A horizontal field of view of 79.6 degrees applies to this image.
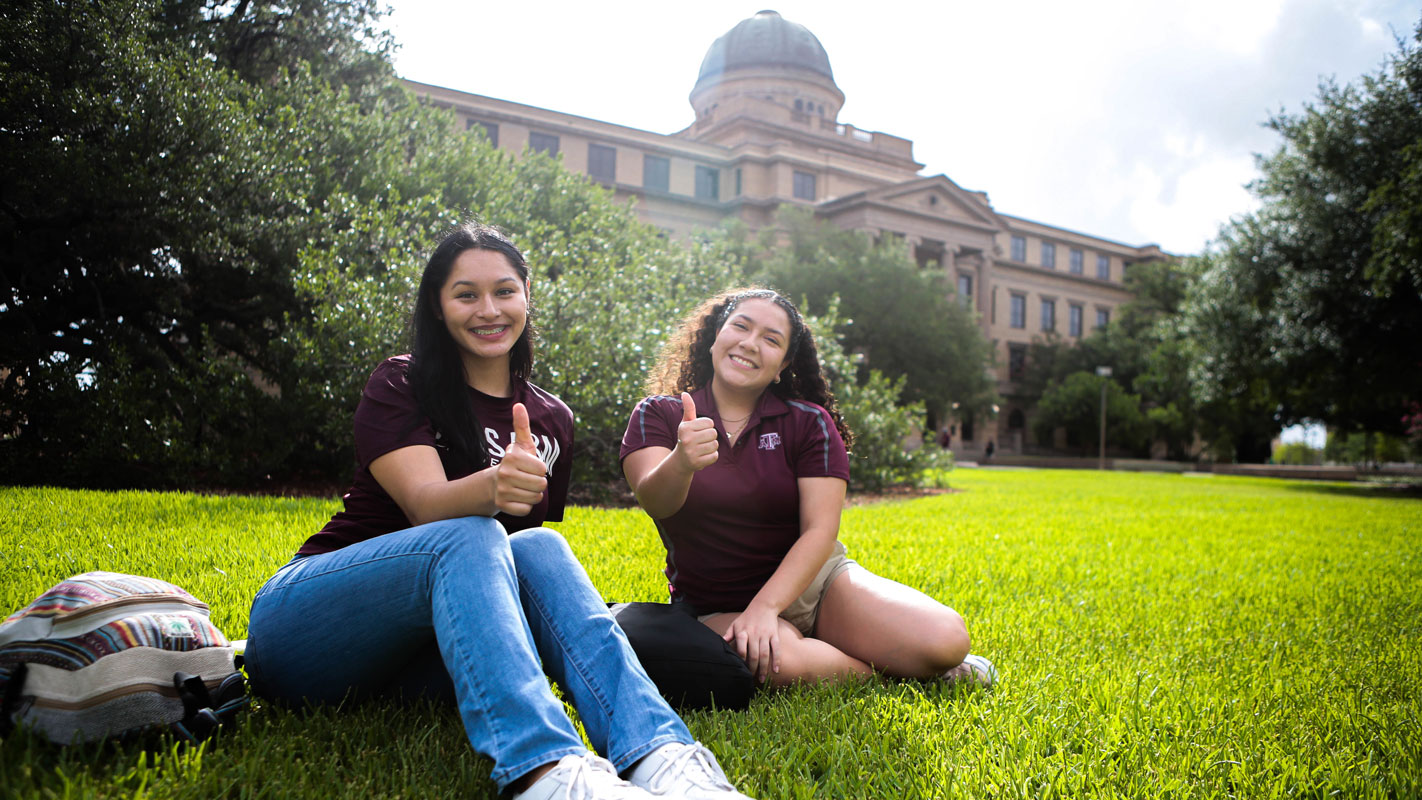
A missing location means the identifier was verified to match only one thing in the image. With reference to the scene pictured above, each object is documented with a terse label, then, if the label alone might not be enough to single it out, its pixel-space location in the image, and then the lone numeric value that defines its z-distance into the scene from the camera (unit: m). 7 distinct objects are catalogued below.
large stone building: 44.53
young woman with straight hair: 2.00
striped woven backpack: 1.98
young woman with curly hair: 3.07
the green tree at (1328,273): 18.14
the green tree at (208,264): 8.98
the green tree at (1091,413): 46.50
